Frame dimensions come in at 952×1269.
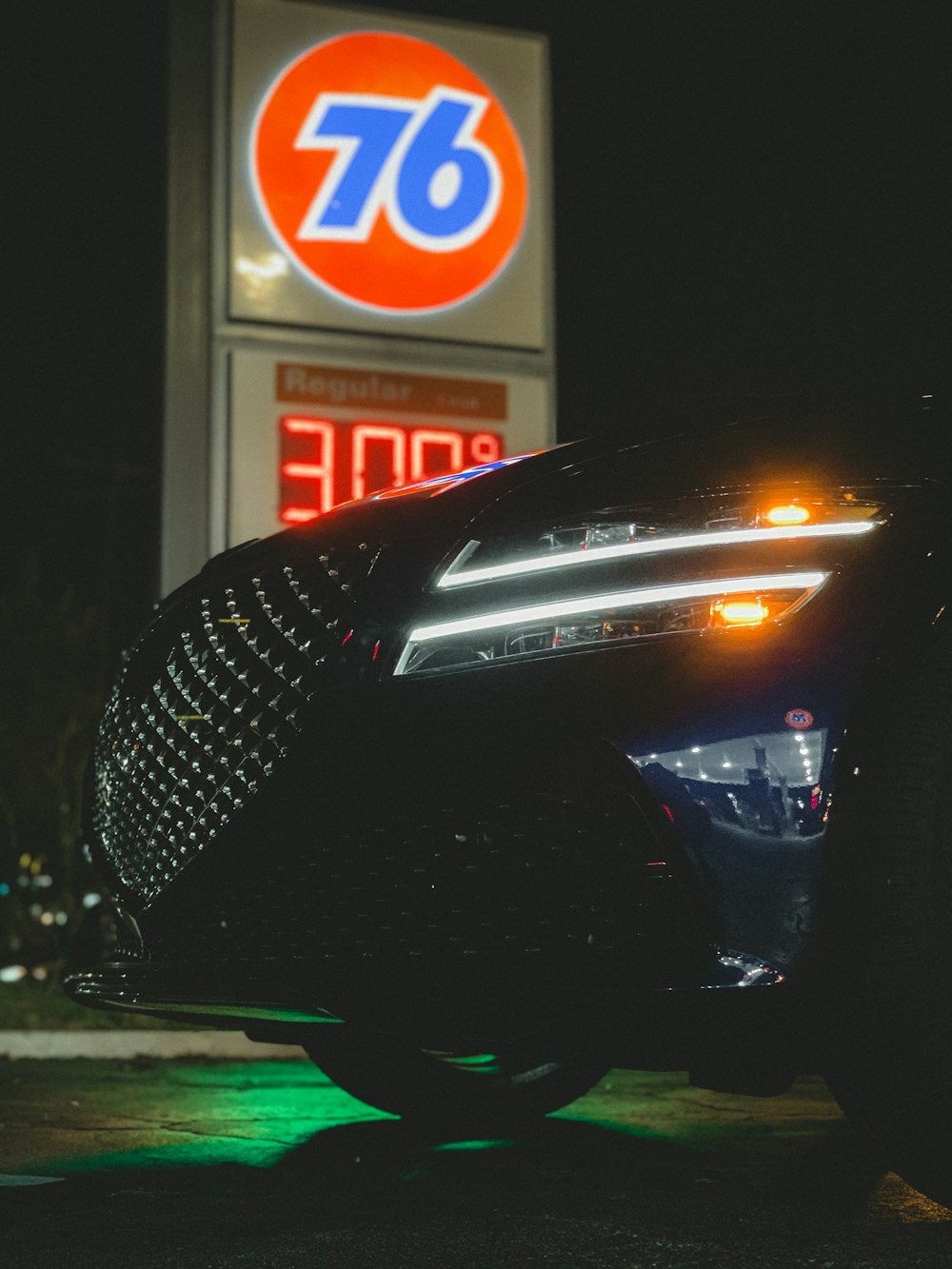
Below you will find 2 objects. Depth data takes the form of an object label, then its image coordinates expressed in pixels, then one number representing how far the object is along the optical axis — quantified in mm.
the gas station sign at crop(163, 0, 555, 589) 6520
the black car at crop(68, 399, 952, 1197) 2115
